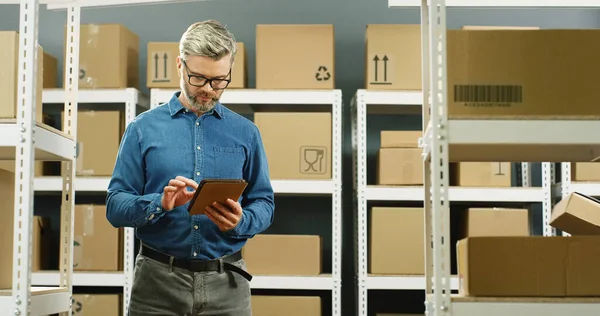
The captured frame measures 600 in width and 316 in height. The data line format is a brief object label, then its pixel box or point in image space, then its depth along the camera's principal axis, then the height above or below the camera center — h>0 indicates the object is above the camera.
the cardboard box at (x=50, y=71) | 4.30 +0.61
